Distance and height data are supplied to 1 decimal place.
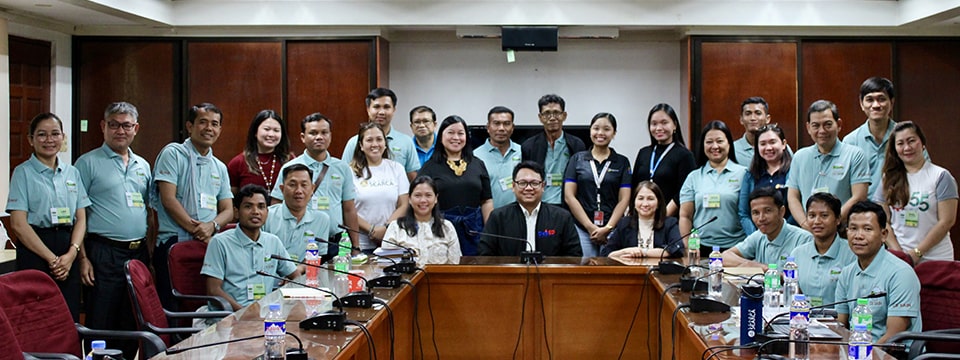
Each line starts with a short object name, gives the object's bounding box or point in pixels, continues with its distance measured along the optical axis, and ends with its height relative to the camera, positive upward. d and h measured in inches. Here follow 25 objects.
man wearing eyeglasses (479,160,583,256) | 193.8 -9.7
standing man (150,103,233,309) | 182.5 -1.4
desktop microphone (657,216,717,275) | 163.6 -16.0
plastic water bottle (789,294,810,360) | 96.0 -16.1
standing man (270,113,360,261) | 193.6 +0.5
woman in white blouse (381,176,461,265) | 185.9 -10.1
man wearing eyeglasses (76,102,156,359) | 175.8 -8.3
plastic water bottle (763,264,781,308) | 127.7 -15.6
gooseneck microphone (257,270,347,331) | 113.2 -17.9
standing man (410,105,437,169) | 223.1 +13.6
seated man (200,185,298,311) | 158.2 -13.4
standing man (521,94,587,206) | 226.7 +9.4
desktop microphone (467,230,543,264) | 176.8 -15.0
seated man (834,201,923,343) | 127.7 -14.6
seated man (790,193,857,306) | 148.6 -12.3
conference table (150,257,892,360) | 170.4 -25.2
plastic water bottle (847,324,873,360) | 92.6 -17.1
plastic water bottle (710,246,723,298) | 141.5 -15.1
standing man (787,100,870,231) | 186.1 +3.6
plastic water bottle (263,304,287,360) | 93.4 -16.6
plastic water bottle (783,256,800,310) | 130.1 -14.6
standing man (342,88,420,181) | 222.5 +12.6
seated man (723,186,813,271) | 165.6 -9.5
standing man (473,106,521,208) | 223.5 +6.7
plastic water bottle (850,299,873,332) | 98.3 -15.3
